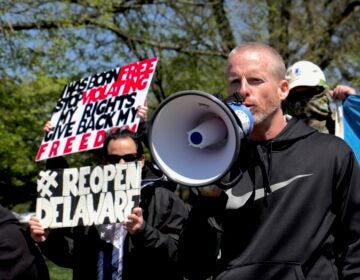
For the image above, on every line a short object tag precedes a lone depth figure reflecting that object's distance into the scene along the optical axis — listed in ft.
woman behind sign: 22.89
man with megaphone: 16.20
